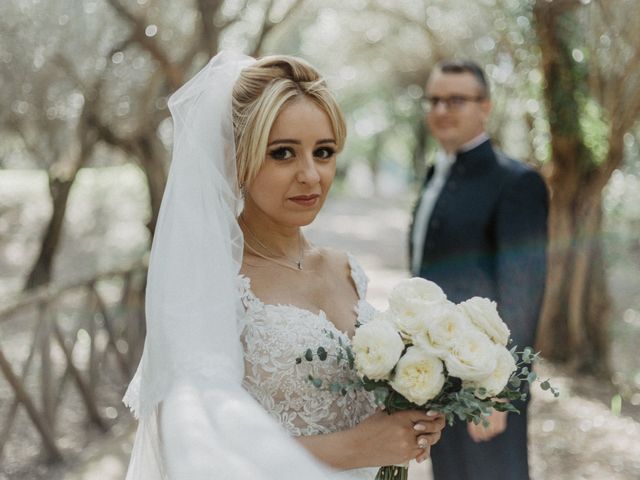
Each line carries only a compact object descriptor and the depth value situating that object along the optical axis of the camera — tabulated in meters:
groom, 3.44
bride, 1.83
